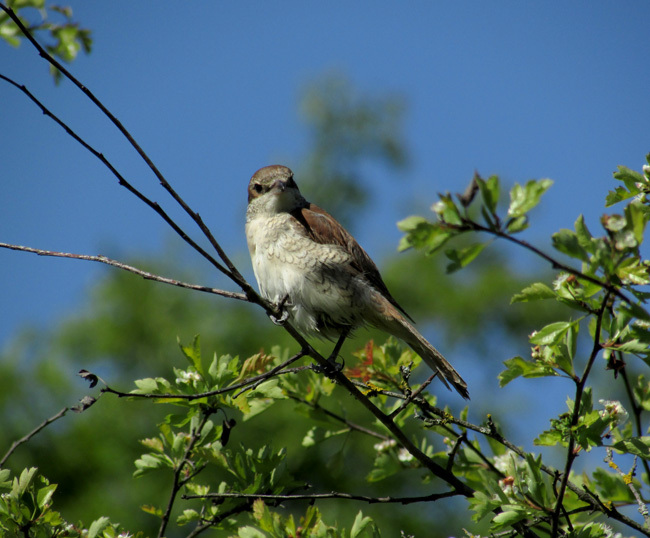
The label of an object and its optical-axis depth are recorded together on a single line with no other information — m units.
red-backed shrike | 7.80
